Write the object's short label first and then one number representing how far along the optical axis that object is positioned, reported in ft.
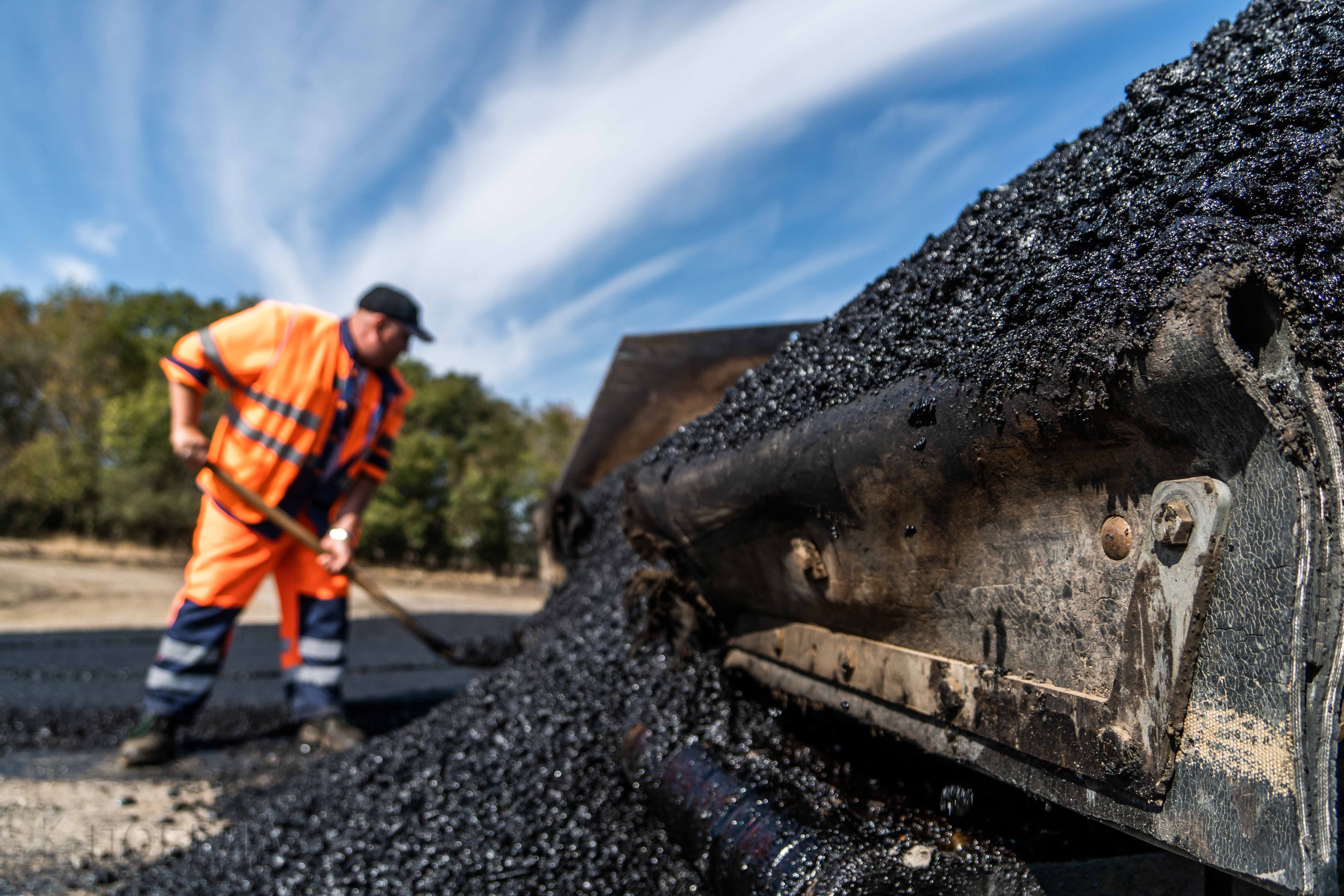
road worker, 9.27
